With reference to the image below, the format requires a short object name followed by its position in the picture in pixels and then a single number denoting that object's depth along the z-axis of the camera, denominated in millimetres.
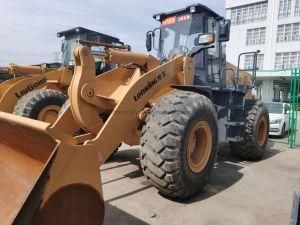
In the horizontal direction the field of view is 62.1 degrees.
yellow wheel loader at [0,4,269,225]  2015
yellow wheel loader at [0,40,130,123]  5271
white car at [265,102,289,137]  8297
